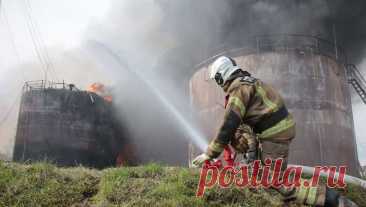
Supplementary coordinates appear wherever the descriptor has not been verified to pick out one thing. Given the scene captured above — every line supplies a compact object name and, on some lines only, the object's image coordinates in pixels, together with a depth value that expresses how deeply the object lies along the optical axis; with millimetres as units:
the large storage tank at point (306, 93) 14398
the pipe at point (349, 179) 6914
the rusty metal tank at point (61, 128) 18172
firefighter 3658
